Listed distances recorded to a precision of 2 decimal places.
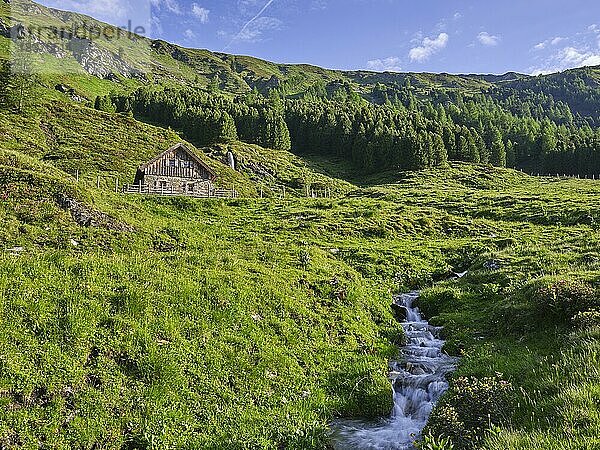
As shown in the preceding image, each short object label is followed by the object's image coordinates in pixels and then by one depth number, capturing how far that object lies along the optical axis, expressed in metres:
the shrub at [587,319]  13.09
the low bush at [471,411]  9.41
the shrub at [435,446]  7.59
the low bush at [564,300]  14.52
